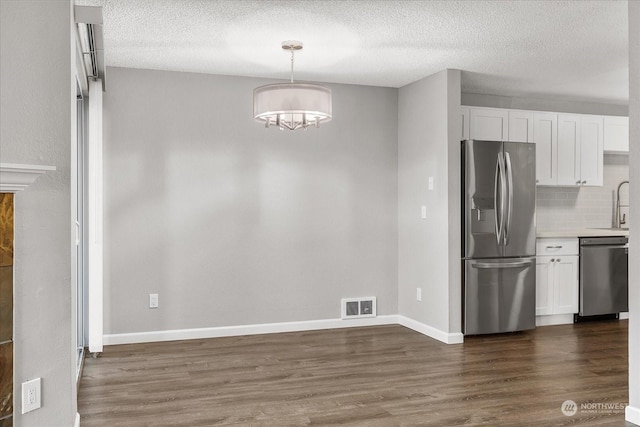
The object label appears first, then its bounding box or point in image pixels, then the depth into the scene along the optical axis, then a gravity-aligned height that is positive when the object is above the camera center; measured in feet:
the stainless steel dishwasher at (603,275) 19.54 -2.31
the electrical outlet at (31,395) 8.63 -2.76
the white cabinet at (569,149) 20.20 +2.06
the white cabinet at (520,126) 19.53 +2.75
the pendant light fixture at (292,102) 13.42 +2.47
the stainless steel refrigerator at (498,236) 17.11 -0.86
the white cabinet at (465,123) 18.75 +2.71
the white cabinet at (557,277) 19.08 -2.31
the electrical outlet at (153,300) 16.93 -2.64
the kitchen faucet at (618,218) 22.77 -0.44
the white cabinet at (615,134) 21.24 +2.66
